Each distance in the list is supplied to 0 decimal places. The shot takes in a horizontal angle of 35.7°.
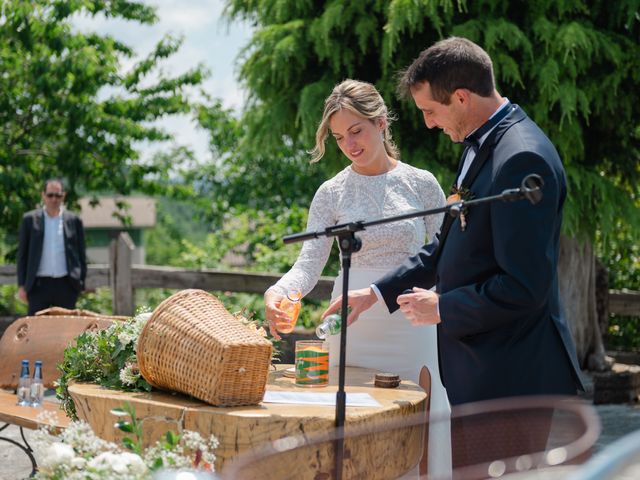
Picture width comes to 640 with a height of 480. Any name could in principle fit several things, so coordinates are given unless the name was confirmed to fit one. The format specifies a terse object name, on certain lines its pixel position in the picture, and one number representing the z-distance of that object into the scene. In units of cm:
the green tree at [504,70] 743
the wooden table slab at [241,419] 290
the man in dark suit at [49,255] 923
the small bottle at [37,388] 529
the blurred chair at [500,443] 153
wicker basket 300
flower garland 334
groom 273
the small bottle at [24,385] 531
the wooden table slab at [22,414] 471
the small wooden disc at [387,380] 355
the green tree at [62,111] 1275
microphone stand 255
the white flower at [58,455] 270
